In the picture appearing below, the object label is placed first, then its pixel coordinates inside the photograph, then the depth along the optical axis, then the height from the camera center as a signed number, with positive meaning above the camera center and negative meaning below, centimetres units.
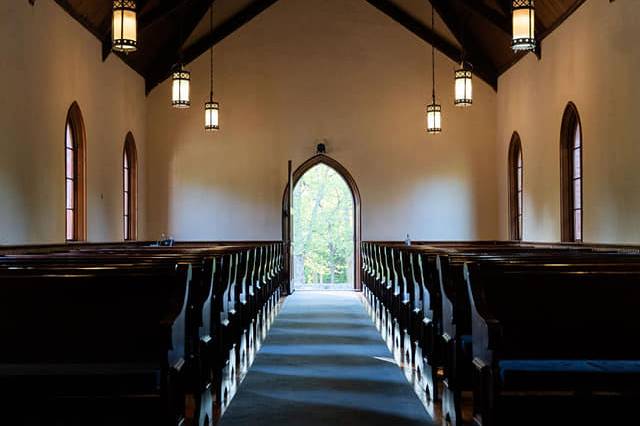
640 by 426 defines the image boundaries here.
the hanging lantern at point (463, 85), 1021 +206
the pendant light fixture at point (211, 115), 1174 +192
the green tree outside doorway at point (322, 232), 1466 +17
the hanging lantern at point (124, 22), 704 +201
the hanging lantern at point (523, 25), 686 +193
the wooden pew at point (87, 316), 324 -32
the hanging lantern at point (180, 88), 1022 +204
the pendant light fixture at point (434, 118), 1203 +192
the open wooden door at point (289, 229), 1248 +21
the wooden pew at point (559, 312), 327 -31
